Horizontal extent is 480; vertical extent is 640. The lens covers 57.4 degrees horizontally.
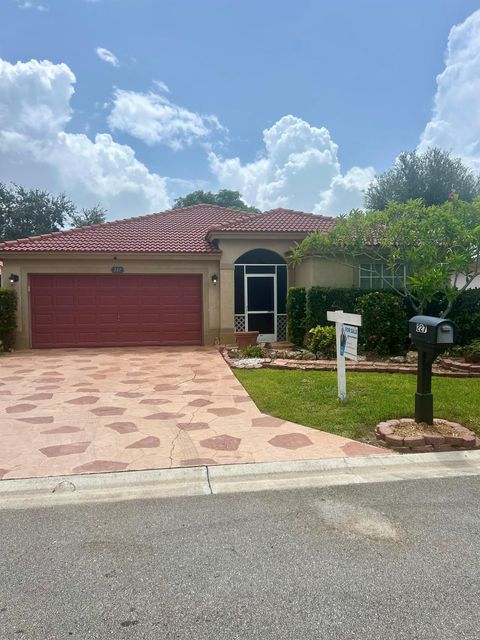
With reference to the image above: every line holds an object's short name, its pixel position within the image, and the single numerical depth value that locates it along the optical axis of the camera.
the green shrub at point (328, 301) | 11.69
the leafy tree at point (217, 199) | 42.44
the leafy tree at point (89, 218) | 33.69
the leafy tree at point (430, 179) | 26.16
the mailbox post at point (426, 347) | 4.93
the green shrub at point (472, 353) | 9.09
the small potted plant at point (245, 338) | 12.05
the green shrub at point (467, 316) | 10.77
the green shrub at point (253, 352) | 11.03
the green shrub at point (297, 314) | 12.59
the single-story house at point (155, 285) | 13.55
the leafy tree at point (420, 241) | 9.67
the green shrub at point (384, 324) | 10.49
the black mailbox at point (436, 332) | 4.93
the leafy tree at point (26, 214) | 31.16
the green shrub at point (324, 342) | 10.59
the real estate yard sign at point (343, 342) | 6.36
